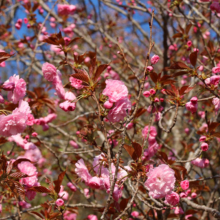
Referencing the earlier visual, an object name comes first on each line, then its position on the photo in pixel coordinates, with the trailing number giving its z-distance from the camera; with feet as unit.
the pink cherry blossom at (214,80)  4.86
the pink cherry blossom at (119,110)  4.61
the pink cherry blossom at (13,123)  4.57
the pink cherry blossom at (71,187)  5.64
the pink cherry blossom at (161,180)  4.59
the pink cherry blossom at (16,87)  4.78
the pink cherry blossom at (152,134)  5.17
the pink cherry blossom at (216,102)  5.03
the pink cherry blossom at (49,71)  4.92
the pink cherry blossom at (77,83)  4.78
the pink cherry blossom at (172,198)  4.72
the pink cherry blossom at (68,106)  4.84
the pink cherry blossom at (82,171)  4.81
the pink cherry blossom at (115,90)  4.60
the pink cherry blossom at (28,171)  4.82
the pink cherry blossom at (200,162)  5.28
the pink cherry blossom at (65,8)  7.10
